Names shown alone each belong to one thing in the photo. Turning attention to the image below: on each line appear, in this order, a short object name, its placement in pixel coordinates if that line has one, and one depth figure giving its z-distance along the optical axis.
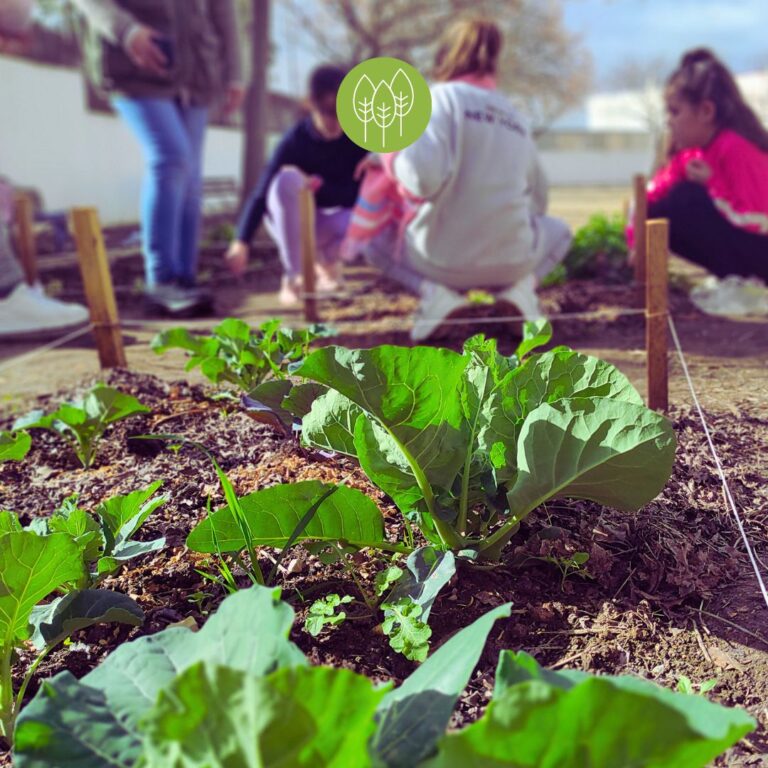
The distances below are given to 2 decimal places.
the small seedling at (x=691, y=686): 1.09
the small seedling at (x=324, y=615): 1.20
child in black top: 4.48
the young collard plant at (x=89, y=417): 1.93
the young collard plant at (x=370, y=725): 0.69
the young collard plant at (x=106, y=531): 1.26
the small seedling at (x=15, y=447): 1.60
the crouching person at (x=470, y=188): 3.02
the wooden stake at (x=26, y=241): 5.38
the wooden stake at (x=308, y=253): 4.02
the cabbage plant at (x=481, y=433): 1.15
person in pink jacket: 3.87
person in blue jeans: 3.85
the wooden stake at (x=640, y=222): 4.04
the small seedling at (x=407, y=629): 1.15
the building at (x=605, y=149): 37.88
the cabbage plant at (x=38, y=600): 1.10
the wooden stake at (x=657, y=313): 2.07
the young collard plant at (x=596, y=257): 5.05
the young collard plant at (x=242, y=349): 2.01
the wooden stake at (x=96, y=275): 2.67
